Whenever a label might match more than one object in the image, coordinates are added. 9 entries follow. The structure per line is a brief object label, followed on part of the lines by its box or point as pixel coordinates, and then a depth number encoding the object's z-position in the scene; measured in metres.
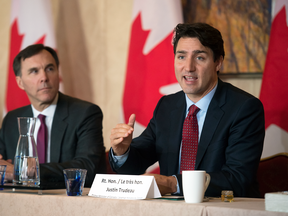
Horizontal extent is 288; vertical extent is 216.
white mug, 3.26
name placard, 3.35
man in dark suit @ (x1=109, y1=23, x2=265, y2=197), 3.82
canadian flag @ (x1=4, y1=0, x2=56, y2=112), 5.80
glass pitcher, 3.70
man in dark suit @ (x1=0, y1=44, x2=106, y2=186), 4.59
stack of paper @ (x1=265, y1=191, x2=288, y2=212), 3.09
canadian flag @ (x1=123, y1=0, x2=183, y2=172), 5.01
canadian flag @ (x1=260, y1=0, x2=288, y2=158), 4.47
